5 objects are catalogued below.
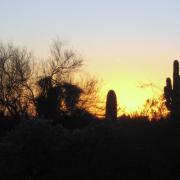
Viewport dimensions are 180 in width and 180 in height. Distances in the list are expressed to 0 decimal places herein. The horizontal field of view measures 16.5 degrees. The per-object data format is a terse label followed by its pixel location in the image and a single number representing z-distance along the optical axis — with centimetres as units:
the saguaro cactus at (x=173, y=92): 2367
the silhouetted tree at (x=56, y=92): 4762
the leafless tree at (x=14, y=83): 5201
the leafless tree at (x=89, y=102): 5356
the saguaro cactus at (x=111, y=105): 2689
